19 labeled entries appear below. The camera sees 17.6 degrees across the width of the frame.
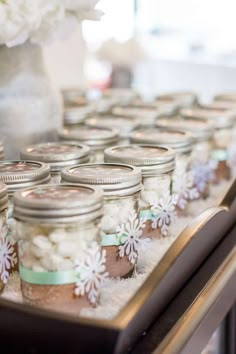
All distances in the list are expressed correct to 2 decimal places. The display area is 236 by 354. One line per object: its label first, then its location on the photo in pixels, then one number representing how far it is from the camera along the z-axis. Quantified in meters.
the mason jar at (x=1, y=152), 0.79
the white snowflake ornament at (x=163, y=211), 0.74
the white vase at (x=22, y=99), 0.85
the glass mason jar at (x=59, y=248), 0.58
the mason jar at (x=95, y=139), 0.87
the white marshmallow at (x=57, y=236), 0.58
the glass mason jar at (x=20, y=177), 0.67
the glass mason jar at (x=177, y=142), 0.85
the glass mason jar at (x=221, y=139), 1.01
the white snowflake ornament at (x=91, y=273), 0.59
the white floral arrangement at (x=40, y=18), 0.75
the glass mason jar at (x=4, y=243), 0.63
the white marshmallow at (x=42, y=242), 0.58
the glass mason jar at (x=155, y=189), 0.74
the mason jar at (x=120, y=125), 0.99
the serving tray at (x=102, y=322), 0.53
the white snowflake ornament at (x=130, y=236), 0.66
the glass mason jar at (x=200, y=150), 0.92
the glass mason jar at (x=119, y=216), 0.65
